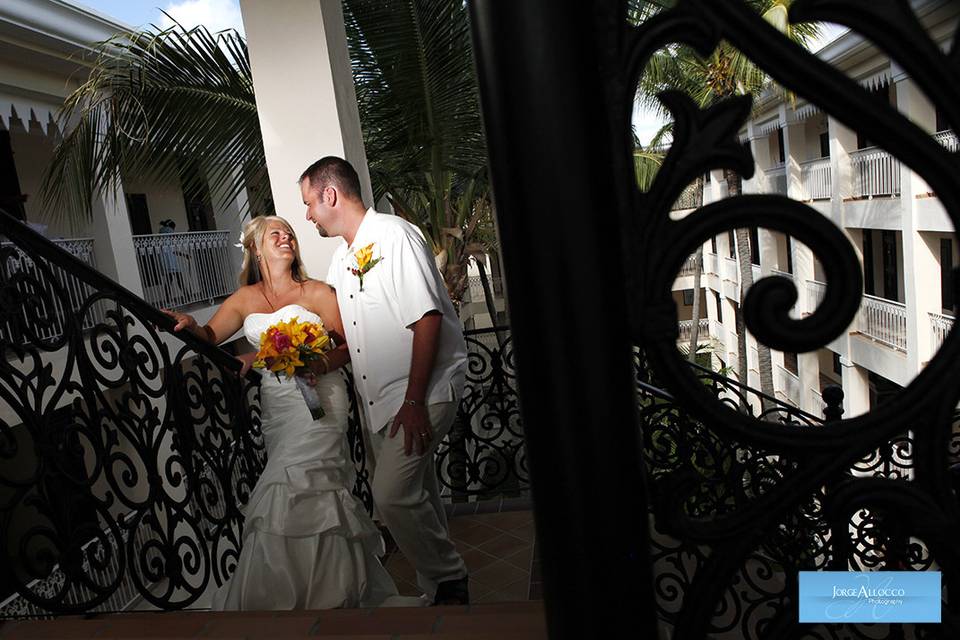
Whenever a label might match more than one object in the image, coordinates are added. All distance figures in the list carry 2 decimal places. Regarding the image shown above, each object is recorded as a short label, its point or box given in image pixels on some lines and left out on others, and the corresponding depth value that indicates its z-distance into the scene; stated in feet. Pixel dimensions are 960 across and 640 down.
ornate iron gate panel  1.82
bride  11.80
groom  12.13
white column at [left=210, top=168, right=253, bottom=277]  53.21
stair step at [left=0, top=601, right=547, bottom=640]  5.92
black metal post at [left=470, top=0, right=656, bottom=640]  1.82
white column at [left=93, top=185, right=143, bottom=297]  37.42
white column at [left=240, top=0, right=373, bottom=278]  14.74
